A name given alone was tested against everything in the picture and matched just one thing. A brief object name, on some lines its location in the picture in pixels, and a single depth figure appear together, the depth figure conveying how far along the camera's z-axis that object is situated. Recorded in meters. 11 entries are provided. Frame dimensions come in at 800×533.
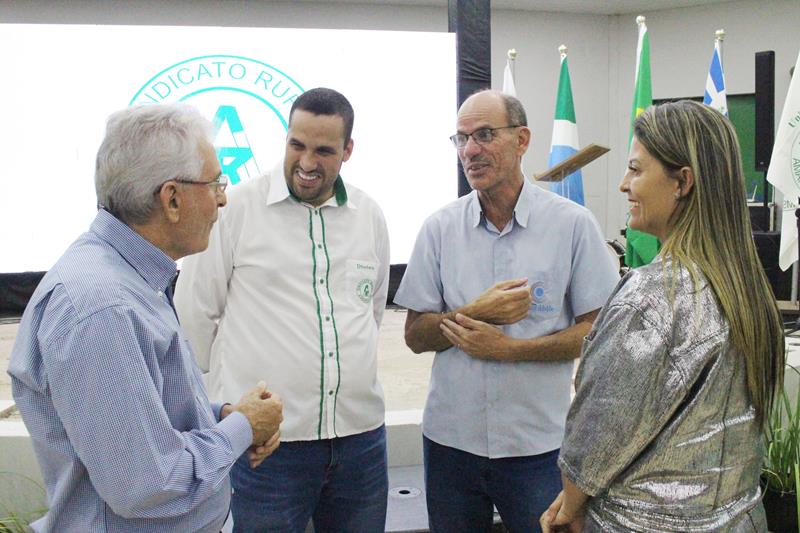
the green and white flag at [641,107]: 4.21
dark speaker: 5.52
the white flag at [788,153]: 4.28
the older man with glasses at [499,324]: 1.69
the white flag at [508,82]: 4.77
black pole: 3.19
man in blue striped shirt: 0.97
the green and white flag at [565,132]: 4.85
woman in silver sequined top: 1.07
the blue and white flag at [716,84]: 4.61
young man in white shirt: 1.69
